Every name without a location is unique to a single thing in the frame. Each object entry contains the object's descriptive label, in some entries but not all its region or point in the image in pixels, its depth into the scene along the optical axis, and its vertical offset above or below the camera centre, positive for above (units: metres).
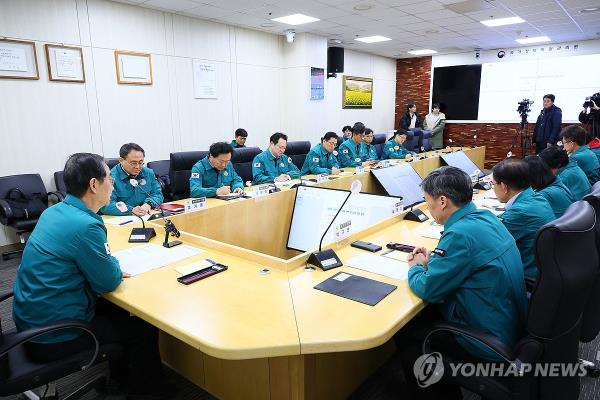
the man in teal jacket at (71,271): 1.39 -0.54
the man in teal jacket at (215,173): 3.40 -0.48
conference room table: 1.15 -0.64
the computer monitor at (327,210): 2.58 -0.61
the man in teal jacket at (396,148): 6.11 -0.44
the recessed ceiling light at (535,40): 7.33 +1.53
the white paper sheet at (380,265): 1.64 -0.64
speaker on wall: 7.30 +1.12
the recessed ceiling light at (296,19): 5.41 +1.44
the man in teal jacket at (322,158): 4.76 -0.47
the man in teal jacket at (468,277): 1.32 -0.55
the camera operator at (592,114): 6.61 +0.09
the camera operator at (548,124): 7.23 -0.09
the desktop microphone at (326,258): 1.70 -0.61
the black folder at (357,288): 1.40 -0.64
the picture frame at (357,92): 7.98 +0.60
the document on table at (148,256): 1.70 -0.63
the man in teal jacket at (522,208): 1.89 -0.43
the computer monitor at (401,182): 3.77 -0.62
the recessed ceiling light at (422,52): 8.64 +1.54
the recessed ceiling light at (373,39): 6.99 +1.49
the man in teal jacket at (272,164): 4.13 -0.47
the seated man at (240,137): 5.39 -0.22
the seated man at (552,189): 2.31 -0.43
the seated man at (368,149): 5.79 -0.43
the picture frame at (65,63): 4.00 +0.61
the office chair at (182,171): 3.70 -0.47
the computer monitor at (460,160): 5.12 -0.54
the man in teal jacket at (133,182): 2.94 -0.48
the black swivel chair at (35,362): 1.28 -0.84
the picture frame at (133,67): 4.58 +0.65
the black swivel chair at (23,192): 3.53 -0.71
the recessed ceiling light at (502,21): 5.78 +1.49
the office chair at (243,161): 4.30 -0.45
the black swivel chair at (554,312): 1.13 -0.58
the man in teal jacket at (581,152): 3.62 -0.31
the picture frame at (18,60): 3.68 +0.60
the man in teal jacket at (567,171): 2.92 -0.41
